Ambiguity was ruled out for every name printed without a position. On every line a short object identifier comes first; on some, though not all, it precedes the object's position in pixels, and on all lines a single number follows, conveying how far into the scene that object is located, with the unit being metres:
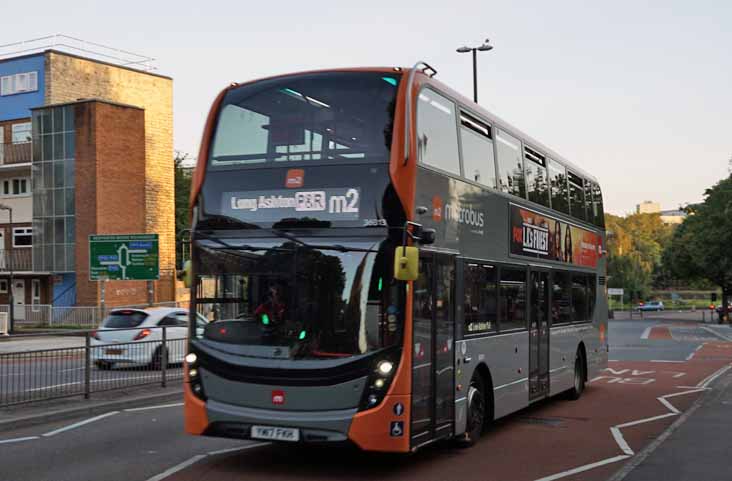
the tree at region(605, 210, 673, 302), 103.44
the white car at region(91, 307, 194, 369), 15.37
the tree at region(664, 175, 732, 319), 73.25
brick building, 51.00
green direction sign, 42.00
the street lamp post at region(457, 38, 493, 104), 31.30
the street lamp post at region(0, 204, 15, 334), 44.28
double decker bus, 9.16
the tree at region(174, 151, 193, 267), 69.94
